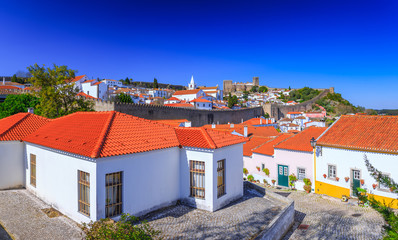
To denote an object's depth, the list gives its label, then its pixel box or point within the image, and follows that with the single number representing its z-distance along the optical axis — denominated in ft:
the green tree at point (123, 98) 171.32
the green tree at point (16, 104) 92.94
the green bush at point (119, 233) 14.26
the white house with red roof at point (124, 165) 25.99
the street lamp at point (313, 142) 52.73
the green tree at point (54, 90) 68.74
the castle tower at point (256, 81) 495.41
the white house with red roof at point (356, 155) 44.52
